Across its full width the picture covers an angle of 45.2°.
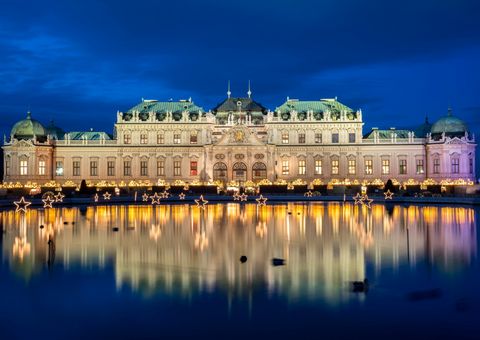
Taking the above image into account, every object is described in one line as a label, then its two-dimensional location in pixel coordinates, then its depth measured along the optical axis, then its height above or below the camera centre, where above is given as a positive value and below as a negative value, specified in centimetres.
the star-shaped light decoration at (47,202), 5391 -97
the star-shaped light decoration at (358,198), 6038 -109
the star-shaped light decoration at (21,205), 4977 -119
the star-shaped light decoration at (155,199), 6017 -92
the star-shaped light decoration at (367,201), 5541 -142
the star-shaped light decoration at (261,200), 5938 -119
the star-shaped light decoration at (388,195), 6259 -84
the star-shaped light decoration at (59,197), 5846 -56
